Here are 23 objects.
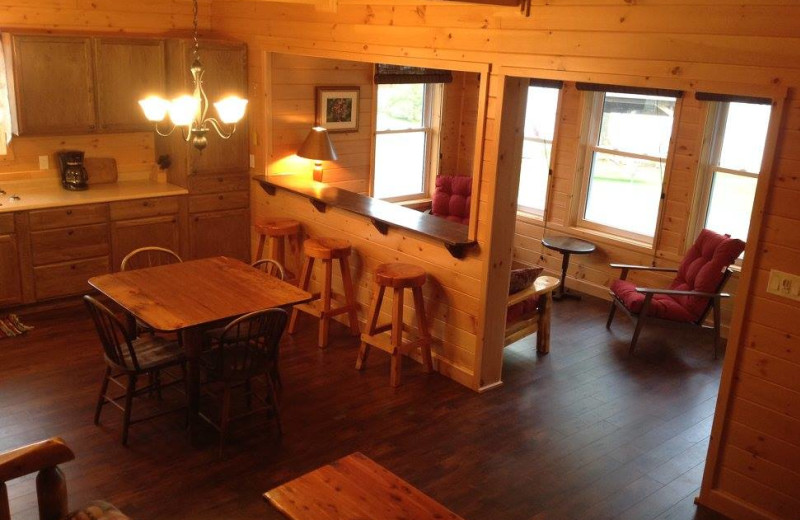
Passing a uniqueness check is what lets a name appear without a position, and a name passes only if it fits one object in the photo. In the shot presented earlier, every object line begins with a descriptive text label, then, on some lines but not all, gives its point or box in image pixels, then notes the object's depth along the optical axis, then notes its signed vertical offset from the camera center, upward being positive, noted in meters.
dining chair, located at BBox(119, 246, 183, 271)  5.84 -1.43
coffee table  2.70 -1.49
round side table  6.54 -1.28
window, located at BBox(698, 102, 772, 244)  5.88 -0.44
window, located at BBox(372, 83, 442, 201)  7.38 -0.49
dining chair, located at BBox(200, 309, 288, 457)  3.91 -1.47
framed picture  6.54 -0.20
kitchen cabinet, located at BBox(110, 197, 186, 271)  6.03 -1.21
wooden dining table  3.89 -1.19
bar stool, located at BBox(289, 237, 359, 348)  5.35 -1.38
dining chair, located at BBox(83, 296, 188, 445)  3.87 -1.50
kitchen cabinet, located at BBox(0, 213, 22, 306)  5.49 -1.44
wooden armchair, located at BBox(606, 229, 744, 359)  5.49 -1.35
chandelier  3.91 -0.17
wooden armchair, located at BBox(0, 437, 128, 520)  2.59 -1.41
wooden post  4.45 -0.82
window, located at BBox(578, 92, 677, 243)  6.47 -0.52
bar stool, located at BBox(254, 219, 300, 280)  5.88 -1.17
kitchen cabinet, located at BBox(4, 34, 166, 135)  5.60 -0.08
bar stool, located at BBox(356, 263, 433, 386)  4.84 -1.48
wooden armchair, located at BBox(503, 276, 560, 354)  5.24 -1.52
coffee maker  6.04 -0.79
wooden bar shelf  4.84 -0.89
